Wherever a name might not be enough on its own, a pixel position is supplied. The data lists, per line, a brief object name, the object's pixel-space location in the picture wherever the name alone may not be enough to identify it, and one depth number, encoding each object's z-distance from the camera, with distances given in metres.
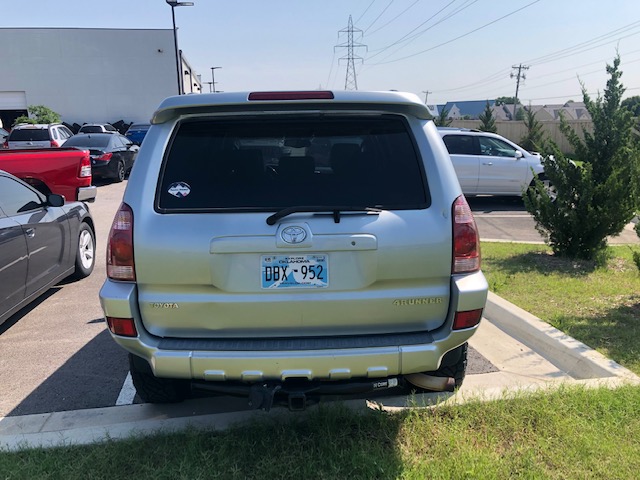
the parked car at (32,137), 17.61
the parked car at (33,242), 4.49
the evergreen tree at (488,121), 30.80
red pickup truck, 9.33
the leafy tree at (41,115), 32.75
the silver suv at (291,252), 2.60
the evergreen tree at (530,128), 28.67
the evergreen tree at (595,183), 6.47
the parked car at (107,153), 15.23
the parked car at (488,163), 12.32
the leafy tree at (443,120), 32.78
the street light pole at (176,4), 24.78
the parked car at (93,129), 27.16
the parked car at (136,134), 28.31
